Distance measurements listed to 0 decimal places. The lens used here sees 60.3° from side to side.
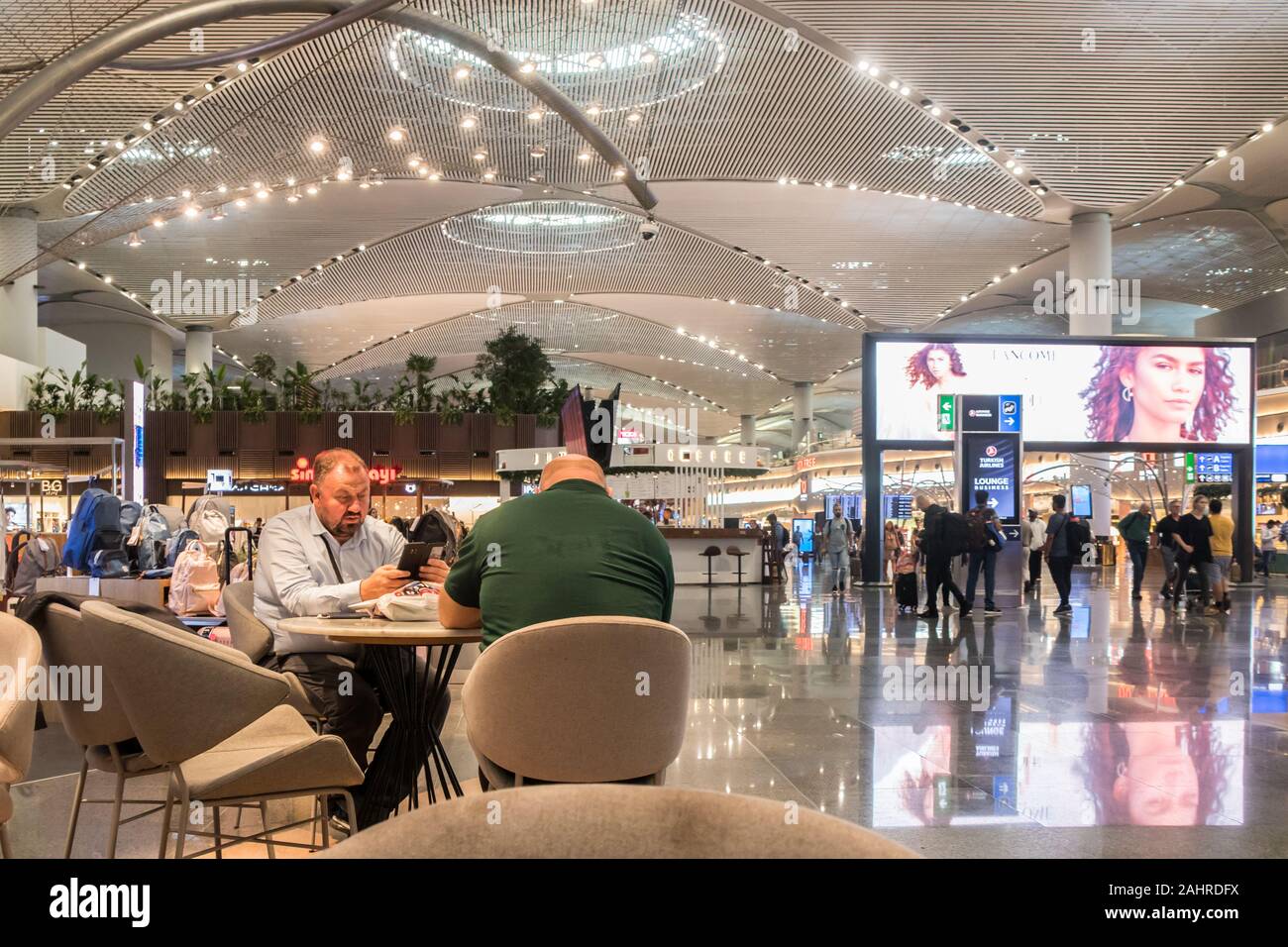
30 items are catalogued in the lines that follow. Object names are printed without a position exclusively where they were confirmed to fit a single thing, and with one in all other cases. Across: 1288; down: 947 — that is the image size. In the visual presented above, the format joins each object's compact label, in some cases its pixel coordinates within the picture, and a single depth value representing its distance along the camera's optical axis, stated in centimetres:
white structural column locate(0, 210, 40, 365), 1847
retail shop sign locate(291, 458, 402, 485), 2377
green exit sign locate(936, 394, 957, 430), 1761
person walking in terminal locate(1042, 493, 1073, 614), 1309
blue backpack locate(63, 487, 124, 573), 730
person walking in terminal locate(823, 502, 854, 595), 1722
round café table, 343
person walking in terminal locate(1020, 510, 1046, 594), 1585
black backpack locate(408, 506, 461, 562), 418
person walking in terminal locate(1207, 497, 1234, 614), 1338
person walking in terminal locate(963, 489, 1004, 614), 1272
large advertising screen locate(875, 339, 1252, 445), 1798
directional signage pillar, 1473
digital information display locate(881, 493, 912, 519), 3112
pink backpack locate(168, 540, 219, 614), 615
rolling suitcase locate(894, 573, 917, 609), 1318
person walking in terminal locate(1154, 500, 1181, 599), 1392
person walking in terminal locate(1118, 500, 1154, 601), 1473
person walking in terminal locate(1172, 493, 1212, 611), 1334
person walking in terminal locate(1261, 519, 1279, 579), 2205
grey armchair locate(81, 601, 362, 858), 244
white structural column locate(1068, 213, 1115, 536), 1867
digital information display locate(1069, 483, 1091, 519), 3058
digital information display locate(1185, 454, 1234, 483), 2217
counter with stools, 1800
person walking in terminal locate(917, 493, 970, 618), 1247
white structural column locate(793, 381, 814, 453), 4347
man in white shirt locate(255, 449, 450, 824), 359
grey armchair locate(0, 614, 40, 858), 249
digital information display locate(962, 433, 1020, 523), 1478
